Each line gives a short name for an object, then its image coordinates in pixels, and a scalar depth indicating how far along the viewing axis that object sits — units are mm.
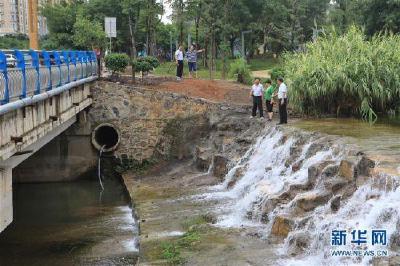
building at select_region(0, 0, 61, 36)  98250
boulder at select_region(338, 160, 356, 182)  11717
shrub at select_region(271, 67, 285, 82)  25125
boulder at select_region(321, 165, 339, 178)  12438
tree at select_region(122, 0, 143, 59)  38916
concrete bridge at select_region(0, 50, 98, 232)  11078
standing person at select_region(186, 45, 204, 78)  27814
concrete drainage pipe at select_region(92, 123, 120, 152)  23000
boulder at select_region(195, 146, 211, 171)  19766
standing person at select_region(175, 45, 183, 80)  26359
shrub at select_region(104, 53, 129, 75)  25672
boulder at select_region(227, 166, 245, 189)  16797
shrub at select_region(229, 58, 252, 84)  28859
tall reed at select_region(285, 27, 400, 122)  18672
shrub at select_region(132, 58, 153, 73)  26047
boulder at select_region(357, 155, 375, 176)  11355
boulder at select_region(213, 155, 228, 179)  18234
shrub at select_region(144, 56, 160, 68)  26562
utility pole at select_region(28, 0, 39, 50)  25125
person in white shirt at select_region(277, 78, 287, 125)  17375
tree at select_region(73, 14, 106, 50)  28939
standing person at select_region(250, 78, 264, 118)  19109
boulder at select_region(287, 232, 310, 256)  10414
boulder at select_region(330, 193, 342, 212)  11148
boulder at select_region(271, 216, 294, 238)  11312
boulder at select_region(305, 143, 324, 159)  14297
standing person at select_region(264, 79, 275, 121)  19109
